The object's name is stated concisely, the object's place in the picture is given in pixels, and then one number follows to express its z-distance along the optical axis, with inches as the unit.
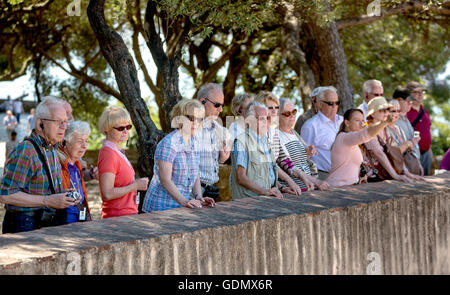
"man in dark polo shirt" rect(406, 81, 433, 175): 375.6
